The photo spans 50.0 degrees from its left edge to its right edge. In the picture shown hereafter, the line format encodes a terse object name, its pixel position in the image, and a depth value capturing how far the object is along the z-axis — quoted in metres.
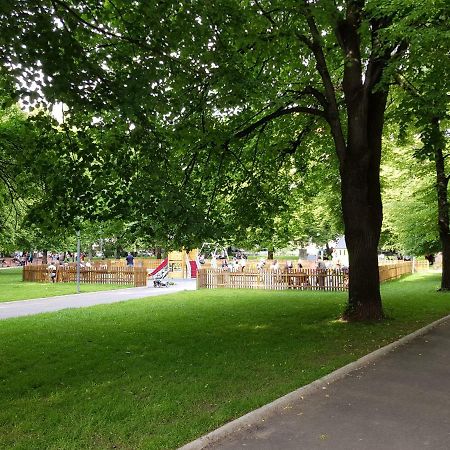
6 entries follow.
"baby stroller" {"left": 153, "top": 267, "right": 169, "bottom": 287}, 26.44
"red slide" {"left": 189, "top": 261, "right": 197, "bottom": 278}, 34.15
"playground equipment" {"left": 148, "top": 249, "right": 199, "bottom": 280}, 34.72
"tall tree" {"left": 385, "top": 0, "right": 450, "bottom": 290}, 9.29
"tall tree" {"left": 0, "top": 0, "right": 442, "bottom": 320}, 7.04
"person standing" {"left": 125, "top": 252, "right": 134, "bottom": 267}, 34.06
